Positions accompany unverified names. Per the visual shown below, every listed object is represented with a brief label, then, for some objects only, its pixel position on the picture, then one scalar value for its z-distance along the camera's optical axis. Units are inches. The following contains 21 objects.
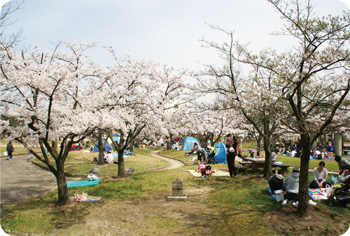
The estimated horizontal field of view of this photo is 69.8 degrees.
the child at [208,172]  542.6
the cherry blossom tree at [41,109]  318.3
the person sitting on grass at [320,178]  374.6
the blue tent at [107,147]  1130.6
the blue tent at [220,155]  816.9
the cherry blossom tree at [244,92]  353.7
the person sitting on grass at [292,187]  317.0
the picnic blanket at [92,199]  371.2
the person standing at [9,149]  975.1
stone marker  385.4
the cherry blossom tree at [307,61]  259.0
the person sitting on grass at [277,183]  349.4
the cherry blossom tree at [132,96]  548.7
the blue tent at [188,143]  1302.9
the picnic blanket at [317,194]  329.0
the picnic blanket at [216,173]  565.3
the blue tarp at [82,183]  497.2
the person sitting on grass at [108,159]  784.9
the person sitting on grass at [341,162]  401.0
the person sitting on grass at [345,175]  343.6
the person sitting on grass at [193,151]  1011.9
